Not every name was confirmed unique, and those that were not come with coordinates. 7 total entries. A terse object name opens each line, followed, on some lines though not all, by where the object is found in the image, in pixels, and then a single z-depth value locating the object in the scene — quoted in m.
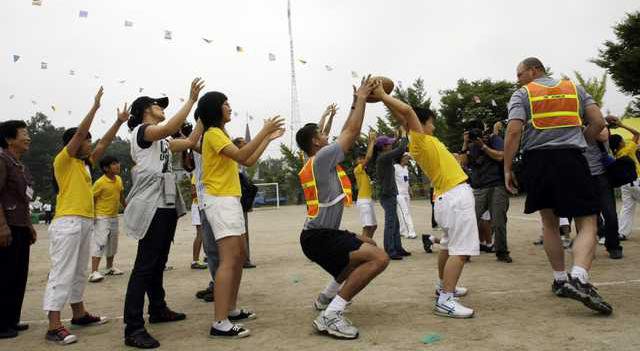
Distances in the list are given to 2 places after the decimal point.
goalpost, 36.97
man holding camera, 7.06
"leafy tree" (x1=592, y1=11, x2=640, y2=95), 23.78
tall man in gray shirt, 4.30
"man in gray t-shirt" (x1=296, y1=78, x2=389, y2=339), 3.93
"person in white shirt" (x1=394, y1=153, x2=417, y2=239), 10.41
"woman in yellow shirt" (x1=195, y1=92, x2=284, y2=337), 3.94
